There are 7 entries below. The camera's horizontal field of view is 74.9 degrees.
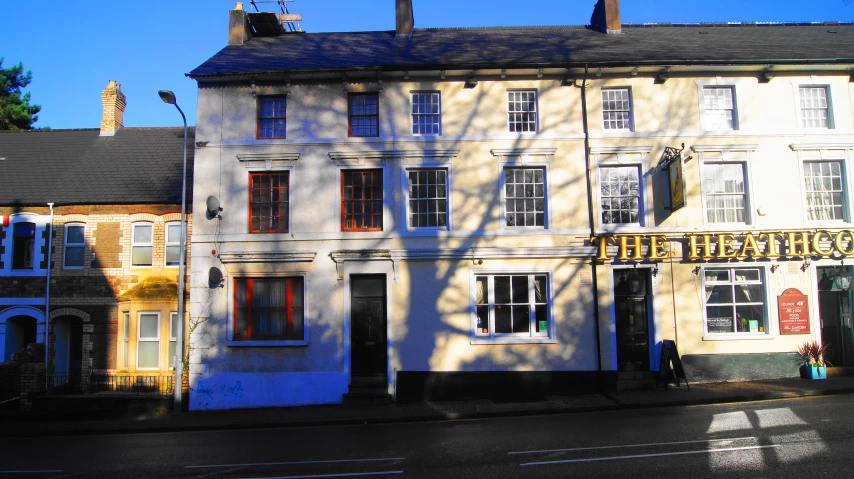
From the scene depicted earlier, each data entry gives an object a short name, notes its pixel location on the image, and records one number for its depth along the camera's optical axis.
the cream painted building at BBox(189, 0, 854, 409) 14.75
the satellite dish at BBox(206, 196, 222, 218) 14.99
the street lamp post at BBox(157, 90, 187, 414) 14.54
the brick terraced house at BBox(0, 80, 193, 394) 17.94
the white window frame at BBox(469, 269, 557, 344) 14.78
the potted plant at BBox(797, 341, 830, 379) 14.30
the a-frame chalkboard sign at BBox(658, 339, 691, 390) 13.87
